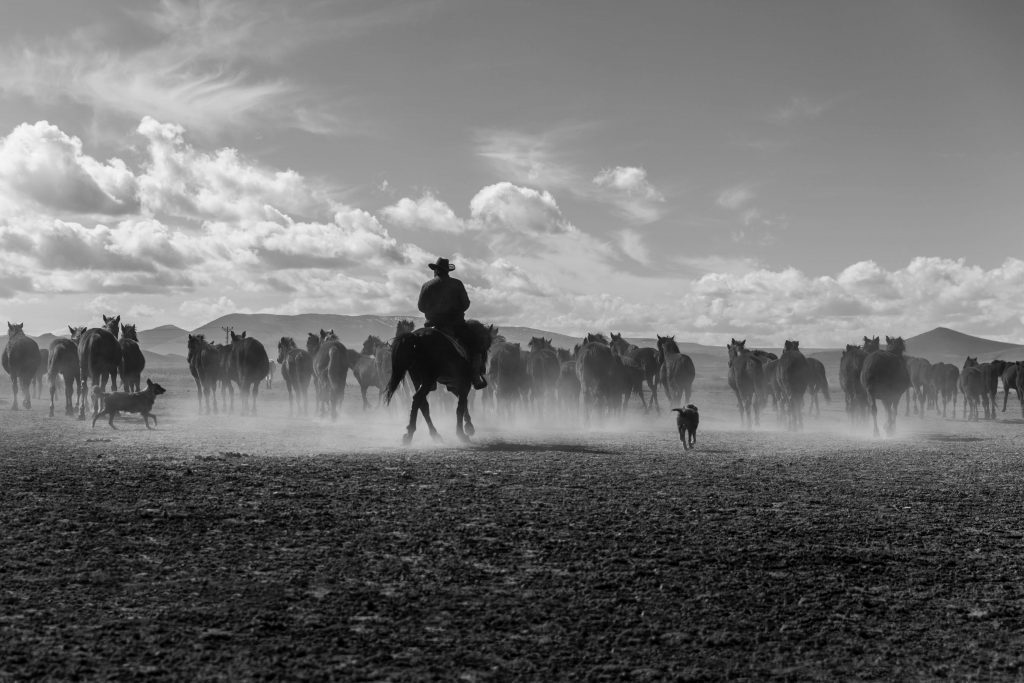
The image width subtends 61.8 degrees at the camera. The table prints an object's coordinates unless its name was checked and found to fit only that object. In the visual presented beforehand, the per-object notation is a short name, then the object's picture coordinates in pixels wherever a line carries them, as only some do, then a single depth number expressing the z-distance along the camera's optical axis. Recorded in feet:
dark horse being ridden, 51.13
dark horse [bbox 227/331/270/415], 104.12
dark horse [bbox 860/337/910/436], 72.74
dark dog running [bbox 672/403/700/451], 51.60
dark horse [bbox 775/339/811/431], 83.25
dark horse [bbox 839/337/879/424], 81.46
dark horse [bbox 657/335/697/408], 109.50
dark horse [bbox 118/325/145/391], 90.22
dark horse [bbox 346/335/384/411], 116.57
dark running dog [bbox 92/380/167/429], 65.05
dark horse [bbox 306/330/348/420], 99.25
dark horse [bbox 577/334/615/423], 91.25
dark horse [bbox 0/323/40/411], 107.04
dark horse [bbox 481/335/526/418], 101.60
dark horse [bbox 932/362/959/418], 144.66
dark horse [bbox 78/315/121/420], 83.30
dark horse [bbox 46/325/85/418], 98.68
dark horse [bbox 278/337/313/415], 112.78
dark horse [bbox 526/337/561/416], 110.11
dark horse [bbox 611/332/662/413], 121.39
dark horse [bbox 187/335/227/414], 107.04
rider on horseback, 52.90
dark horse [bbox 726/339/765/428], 91.09
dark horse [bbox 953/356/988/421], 130.31
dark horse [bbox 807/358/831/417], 94.58
